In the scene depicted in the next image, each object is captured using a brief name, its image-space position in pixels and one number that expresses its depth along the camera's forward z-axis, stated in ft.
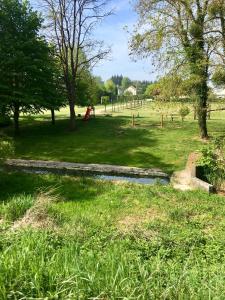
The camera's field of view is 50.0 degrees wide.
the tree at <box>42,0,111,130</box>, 61.50
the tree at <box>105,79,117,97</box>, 198.63
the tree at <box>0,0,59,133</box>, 52.32
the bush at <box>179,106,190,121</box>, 68.95
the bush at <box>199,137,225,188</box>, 30.37
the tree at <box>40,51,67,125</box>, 57.17
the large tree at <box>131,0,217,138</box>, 45.36
